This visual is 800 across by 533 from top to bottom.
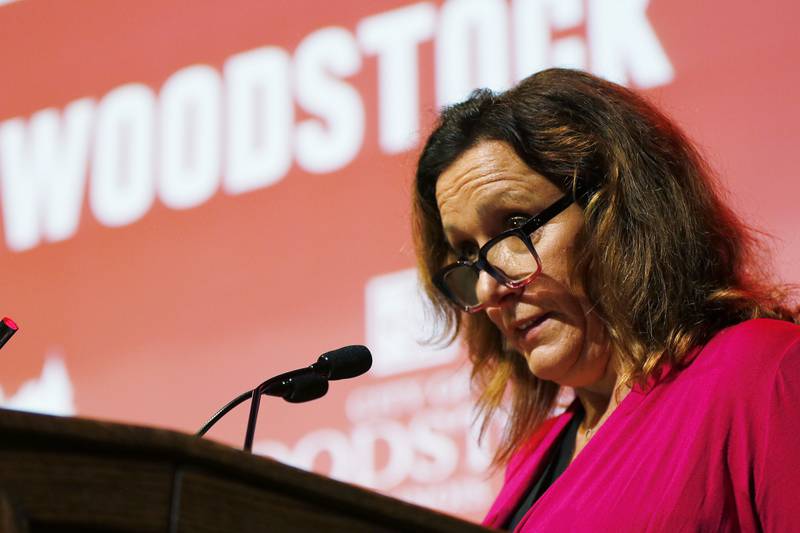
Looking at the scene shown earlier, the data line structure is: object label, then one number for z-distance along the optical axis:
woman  3.91
